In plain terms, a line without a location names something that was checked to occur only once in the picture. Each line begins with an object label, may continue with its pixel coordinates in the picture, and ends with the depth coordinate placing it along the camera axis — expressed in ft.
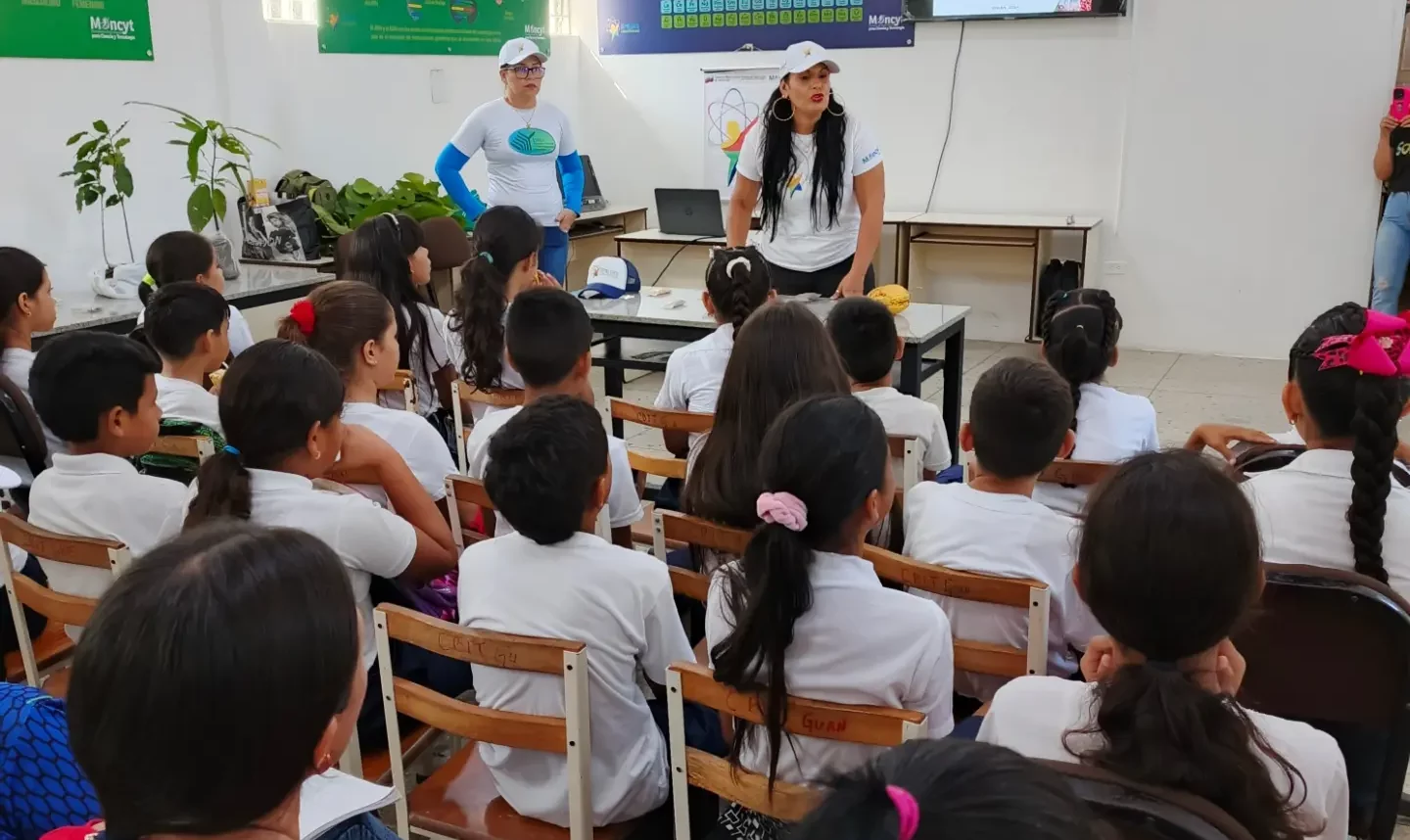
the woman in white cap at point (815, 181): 12.00
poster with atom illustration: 23.41
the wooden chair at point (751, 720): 4.01
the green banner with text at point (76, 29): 14.33
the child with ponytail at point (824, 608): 4.58
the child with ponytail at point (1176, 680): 3.34
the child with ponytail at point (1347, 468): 5.35
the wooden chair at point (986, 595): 4.99
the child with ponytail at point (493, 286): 10.28
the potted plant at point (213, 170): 15.72
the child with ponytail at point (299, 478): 5.82
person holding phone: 18.00
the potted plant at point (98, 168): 14.70
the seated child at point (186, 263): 11.18
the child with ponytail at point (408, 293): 10.91
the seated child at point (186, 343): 8.29
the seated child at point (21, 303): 9.37
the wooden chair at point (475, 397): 9.28
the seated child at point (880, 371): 8.14
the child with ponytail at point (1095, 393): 7.82
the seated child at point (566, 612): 5.16
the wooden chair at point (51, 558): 5.68
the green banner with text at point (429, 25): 19.43
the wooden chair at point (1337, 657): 4.72
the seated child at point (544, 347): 8.04
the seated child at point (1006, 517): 5.76
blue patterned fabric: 3.48
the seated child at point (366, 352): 7.74
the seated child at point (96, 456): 6.52
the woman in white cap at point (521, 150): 15.24
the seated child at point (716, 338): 9.50
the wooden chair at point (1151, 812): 2.94
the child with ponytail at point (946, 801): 2.07
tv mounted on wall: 19.76
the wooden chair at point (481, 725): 4.59
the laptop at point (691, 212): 21.76
